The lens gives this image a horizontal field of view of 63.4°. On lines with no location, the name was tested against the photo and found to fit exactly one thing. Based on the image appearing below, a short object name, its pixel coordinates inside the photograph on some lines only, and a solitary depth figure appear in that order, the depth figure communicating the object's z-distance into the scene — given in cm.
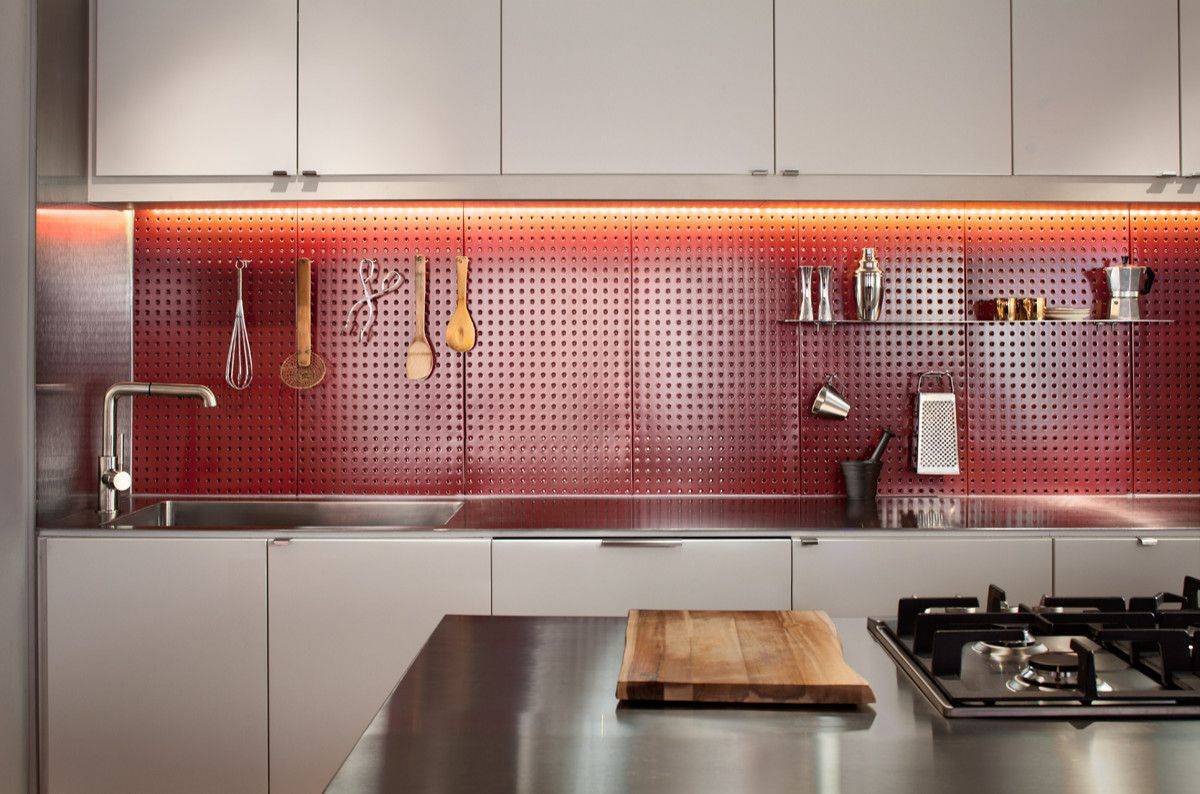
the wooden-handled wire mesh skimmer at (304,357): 304
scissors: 309
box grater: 304
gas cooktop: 105
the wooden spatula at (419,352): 306
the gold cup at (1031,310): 298
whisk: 309
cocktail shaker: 298
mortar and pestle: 293
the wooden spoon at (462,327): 304
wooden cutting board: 110
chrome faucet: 275
